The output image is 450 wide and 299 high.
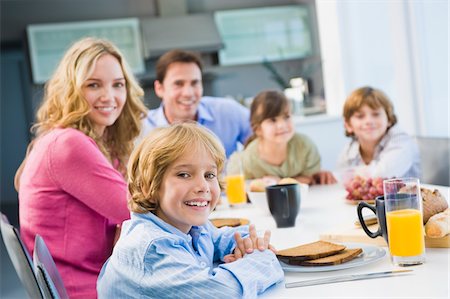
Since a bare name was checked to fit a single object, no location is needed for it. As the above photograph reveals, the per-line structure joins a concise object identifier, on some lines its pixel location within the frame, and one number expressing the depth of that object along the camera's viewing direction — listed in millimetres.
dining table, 1776
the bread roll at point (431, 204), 2054
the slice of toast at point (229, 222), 2397
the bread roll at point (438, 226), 1976
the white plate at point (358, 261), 1926
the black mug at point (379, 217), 1996
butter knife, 1862
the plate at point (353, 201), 2545
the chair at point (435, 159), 2961
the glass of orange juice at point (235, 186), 2840
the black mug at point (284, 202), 2336
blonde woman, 2380
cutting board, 2094
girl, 3221
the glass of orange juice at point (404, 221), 1911
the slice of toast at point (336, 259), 1941
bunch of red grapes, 2558
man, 3656
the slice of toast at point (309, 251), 1968
